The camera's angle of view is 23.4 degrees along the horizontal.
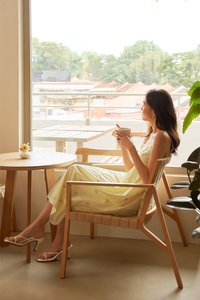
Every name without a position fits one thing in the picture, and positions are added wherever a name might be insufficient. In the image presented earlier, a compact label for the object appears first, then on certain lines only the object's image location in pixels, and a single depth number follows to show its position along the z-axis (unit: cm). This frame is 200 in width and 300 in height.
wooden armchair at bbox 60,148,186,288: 284
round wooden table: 313
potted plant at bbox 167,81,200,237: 212
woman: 297
